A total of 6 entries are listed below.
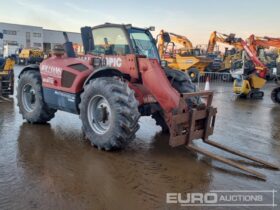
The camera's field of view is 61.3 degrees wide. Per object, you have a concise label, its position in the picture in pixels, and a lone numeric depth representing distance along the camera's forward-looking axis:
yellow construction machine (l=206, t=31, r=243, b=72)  14.77
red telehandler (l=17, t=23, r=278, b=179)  3.84
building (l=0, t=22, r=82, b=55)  46.73
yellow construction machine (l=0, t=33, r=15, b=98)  8.08
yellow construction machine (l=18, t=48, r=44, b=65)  26.58
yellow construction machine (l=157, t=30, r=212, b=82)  16.28
